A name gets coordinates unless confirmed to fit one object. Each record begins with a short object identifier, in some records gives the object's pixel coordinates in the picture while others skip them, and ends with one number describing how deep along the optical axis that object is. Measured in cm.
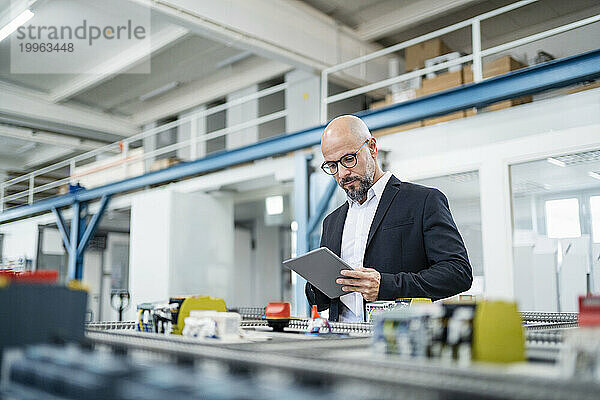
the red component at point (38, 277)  132
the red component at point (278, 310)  198
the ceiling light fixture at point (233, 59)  1067
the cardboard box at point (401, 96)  749
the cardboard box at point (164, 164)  1006
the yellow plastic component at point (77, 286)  135
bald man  221
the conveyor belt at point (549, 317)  237
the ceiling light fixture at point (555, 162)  509
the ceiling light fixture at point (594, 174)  489
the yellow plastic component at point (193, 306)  165
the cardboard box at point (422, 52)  890
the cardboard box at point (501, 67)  651
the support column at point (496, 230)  531
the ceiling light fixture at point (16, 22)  741
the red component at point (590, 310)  87
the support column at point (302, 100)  1004
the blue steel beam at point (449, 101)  457
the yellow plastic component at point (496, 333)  96
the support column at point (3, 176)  1706
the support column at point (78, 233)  1059
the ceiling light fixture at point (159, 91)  1231
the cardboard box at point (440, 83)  702
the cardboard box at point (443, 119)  636
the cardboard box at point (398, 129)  661
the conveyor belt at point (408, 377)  70
